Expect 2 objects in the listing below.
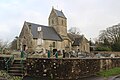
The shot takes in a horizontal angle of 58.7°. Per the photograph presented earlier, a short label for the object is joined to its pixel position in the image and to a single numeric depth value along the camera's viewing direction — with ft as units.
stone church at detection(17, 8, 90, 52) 83.14
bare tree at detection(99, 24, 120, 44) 111.84
